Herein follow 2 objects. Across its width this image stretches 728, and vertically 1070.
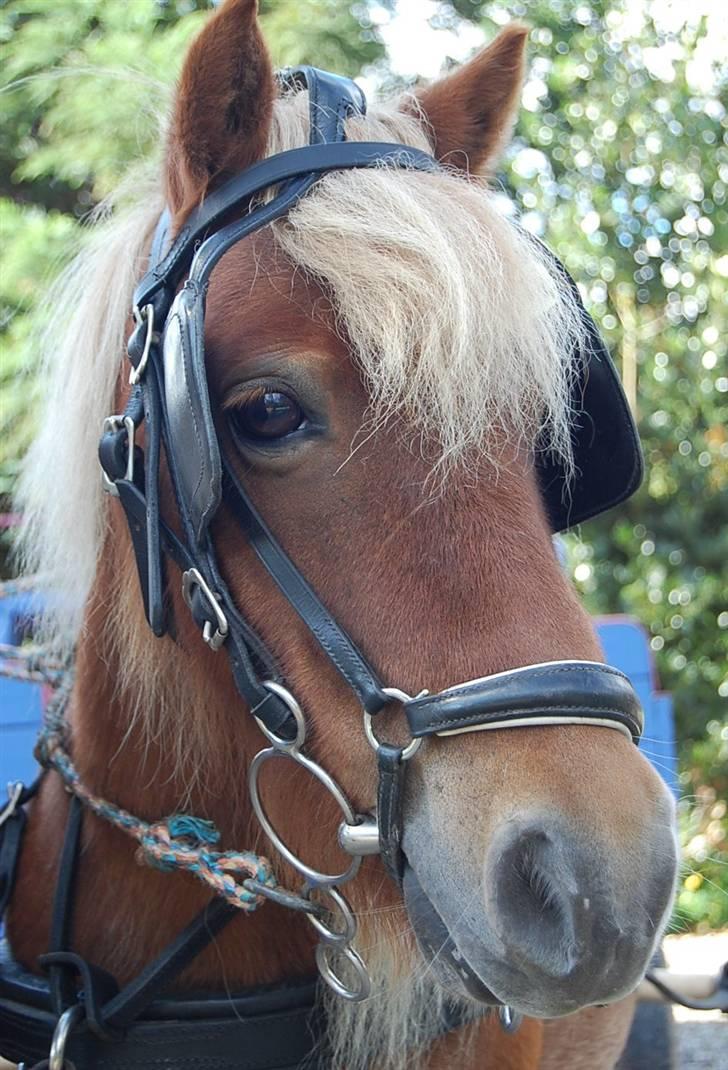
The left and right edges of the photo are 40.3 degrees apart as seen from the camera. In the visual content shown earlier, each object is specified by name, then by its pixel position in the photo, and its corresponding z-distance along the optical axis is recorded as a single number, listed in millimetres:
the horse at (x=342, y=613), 1132
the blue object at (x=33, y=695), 2596
